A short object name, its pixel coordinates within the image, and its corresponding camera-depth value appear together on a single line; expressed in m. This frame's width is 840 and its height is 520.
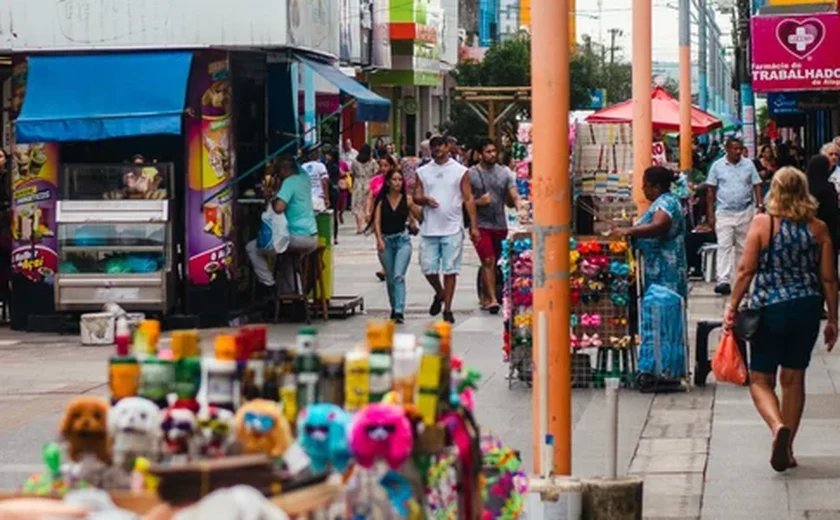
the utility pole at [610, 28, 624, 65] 121.50
